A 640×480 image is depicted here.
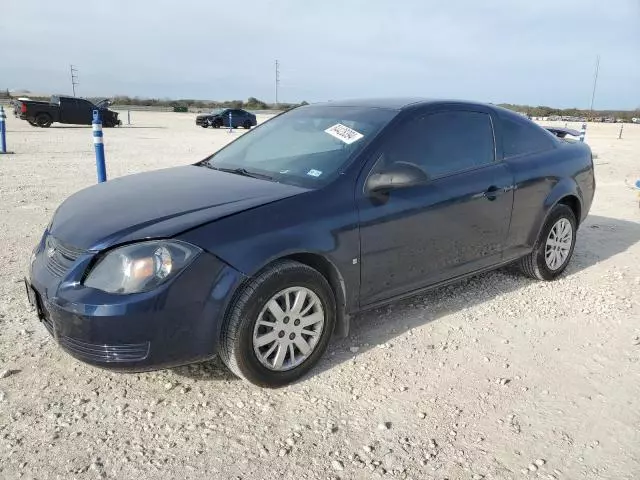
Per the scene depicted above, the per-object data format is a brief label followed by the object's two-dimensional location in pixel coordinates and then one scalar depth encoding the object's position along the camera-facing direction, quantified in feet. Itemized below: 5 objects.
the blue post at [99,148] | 22.53
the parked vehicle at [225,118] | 106.01
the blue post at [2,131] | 43.98
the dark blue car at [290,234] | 8.62
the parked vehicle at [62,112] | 81.05
